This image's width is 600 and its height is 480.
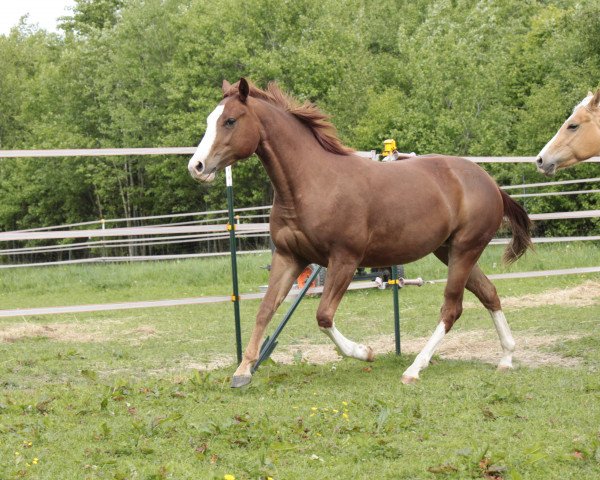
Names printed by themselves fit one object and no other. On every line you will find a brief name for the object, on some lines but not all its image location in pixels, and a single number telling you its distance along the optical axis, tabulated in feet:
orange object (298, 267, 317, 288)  44.48
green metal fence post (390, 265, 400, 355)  23.86
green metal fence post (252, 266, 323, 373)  21.63
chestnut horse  19.01
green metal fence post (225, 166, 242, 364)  22.68
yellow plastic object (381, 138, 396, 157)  24.57
